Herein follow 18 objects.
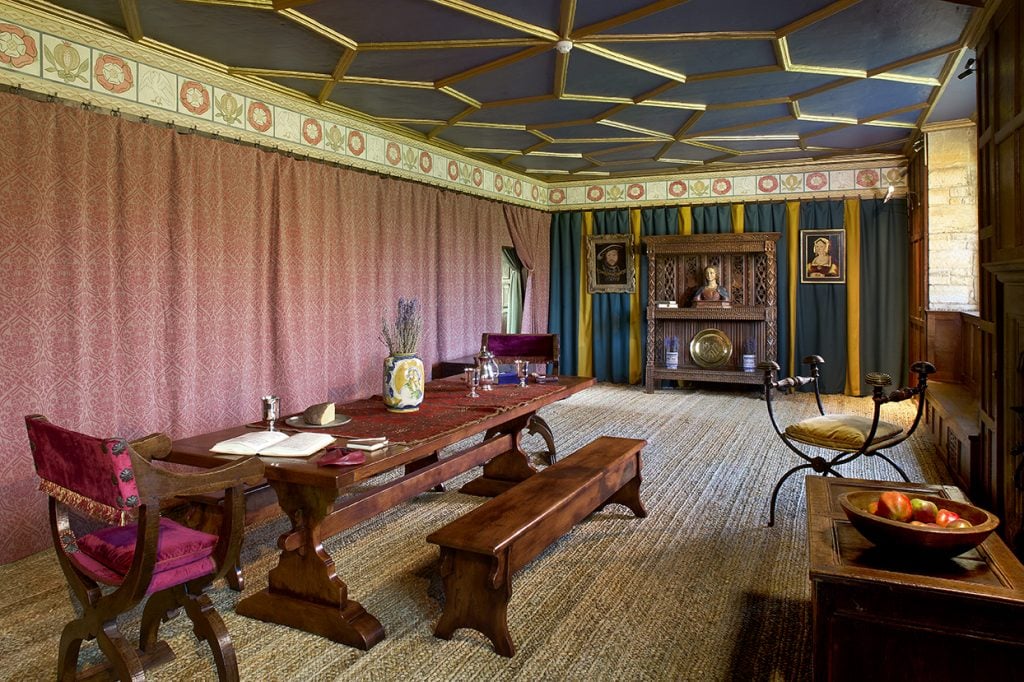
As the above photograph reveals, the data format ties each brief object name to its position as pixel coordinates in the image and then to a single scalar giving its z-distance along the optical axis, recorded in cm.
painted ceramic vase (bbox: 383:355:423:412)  313
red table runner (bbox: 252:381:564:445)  278
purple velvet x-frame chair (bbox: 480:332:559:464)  534
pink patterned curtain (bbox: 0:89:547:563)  330
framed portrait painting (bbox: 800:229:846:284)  770
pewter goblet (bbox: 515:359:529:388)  400
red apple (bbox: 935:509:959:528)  185
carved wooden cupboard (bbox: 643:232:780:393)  777
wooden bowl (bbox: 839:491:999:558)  175
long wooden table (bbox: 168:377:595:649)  238
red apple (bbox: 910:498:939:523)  190
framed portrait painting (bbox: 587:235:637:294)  869
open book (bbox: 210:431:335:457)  247
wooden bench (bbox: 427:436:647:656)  233
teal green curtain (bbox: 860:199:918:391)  743
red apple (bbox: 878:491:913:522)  189
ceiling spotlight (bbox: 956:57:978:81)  402
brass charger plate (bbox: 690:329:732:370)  813
